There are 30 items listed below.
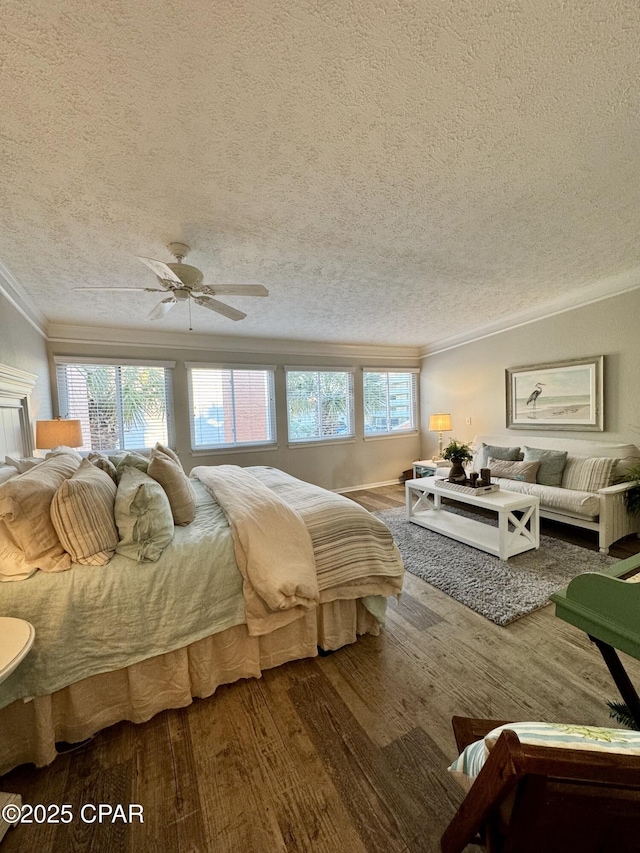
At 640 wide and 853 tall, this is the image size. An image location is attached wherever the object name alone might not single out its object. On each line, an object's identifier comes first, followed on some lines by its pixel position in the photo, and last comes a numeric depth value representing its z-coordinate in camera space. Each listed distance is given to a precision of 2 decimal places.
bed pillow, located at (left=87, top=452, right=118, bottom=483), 2.12
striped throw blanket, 1.86
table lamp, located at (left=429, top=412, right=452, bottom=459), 5.23
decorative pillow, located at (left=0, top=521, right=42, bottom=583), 1.34
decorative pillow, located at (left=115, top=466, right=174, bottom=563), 1.57
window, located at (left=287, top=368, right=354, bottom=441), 5.33
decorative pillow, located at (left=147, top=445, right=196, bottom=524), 1.91
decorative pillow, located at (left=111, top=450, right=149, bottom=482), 2.17
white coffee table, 2.92
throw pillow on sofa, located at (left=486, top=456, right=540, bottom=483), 3.88
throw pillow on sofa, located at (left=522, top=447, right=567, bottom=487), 3.74
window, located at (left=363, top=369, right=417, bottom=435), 5.89
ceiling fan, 2.15
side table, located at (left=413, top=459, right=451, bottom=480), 4.90
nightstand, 1.02
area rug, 2.32
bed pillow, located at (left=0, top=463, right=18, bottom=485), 1.75
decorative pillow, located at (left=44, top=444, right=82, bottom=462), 2.29
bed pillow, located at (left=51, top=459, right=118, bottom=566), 1.44
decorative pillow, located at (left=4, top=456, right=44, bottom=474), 2.02
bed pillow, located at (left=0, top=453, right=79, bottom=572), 1.34
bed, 1.35
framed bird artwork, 3.85
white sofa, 3.07
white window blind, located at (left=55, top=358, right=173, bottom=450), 4.03
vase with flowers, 3.56
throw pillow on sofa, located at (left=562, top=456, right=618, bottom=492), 3.39
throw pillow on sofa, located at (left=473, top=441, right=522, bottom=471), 4.31
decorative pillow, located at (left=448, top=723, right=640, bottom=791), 0.58
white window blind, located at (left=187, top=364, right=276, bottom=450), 4.68
